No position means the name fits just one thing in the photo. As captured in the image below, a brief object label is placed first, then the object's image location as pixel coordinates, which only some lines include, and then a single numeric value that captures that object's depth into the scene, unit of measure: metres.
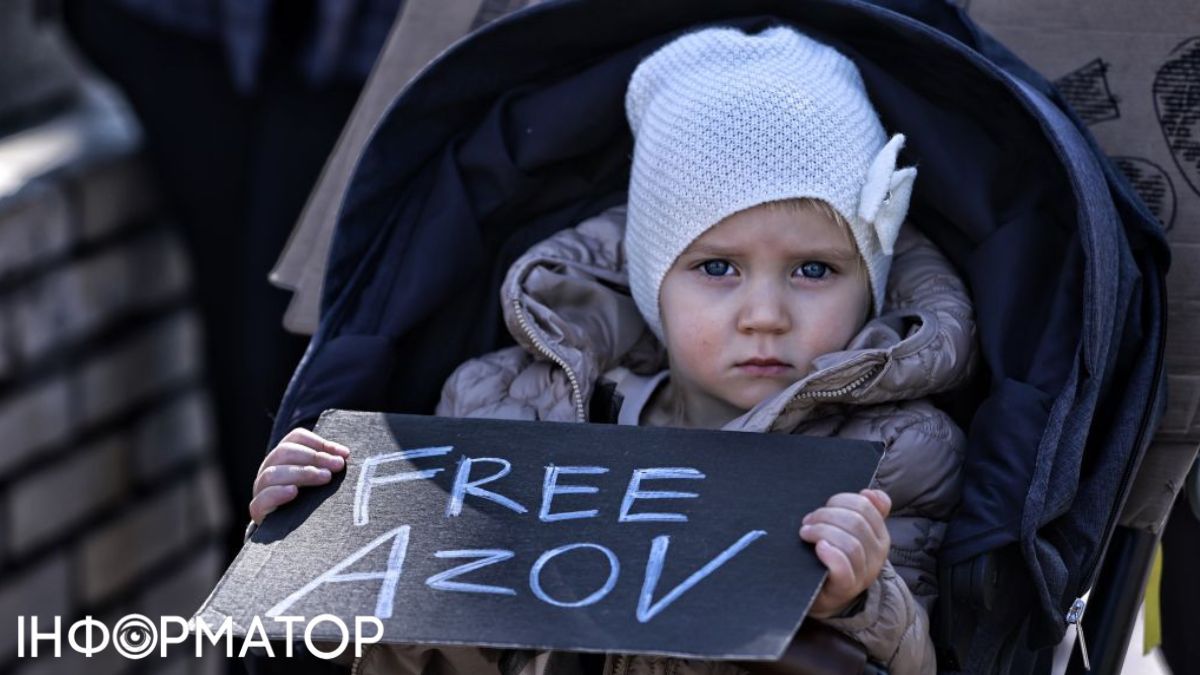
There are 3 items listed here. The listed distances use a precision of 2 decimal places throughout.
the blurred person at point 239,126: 6.09
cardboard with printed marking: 4.14
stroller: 3.75
